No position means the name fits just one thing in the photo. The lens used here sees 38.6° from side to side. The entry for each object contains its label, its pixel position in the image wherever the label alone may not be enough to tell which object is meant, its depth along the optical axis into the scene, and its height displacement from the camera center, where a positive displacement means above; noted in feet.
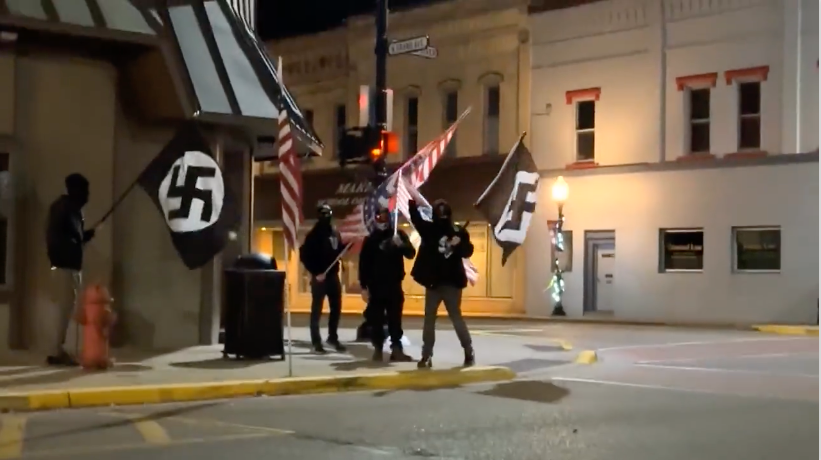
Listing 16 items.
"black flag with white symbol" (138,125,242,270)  39.70 +2.05
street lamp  96.17 +1.65
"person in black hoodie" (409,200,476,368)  41.98 -0.08
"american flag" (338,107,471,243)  52.47 +3.52
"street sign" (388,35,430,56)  58.70 +10.79
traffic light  56.54 +5.56
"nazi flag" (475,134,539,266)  47.19 +2.54
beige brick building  102.12 +15.04
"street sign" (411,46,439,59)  59.23 +10.61
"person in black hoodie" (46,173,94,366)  40.60 +0.34
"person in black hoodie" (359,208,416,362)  44.68 -1.11
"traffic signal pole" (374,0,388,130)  56.54 +9.76
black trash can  43.55 -2.05
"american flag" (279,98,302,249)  38.58 +2.54
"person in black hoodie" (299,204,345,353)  49.42 -0.18
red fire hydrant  39.83 -2.48
